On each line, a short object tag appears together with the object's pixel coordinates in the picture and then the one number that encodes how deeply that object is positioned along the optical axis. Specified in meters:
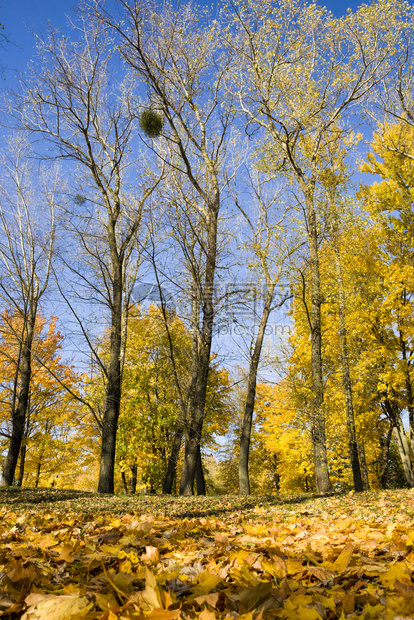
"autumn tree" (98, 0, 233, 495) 8.88
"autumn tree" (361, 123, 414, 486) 11.55
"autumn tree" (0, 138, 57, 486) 13.09
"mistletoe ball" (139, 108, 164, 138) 8.67
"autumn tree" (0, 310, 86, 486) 15.80
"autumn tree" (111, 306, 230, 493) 13.75
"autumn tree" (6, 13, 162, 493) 10.21
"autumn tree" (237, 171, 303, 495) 11.55
